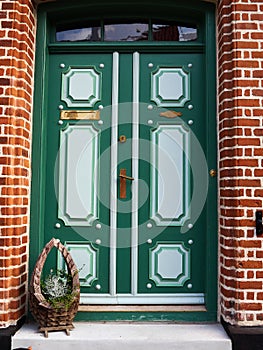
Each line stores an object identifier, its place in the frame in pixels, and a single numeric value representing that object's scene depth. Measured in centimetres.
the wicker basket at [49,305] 325
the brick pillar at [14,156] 335
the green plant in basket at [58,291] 328
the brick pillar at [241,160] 326
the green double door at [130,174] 372
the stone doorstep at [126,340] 317
